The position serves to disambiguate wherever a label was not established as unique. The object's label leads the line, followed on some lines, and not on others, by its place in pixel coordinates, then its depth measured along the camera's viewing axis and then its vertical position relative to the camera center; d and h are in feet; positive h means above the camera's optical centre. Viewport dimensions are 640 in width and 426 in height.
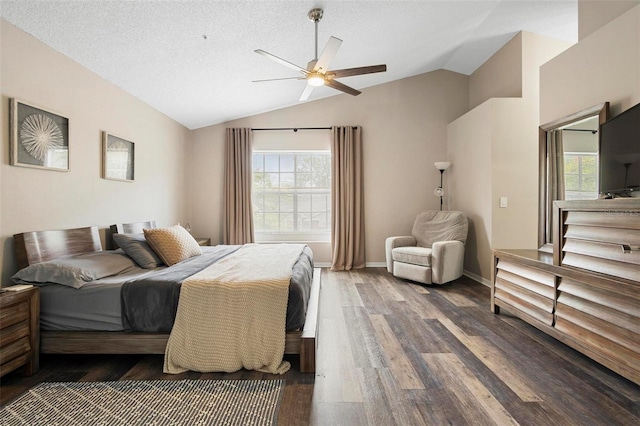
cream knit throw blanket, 6.51 -2.47
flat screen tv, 7.25 +1.32
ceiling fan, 8.89 +4.16
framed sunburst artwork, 7.43 +1.88
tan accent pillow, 9.46 -1.05
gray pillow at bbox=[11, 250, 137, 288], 6.90 -1.39
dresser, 5.87 -1.65
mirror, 8.89 +1.50
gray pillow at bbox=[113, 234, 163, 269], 9.03 -1.17
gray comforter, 6.71 -2.04
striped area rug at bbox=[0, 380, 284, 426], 5.11 -3.38
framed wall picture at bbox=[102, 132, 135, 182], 10.57 +1.88
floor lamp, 16.31 +2.24
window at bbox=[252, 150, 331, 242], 18.24 +0.96
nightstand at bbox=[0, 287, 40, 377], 5.85 -2.34
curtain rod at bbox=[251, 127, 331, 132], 17.60 +4.56
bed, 6.56 -2.73
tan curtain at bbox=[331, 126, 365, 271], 17.11 +0.57
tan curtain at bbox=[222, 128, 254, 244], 17.20 +1.15
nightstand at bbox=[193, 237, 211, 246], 15.45 -1.55
